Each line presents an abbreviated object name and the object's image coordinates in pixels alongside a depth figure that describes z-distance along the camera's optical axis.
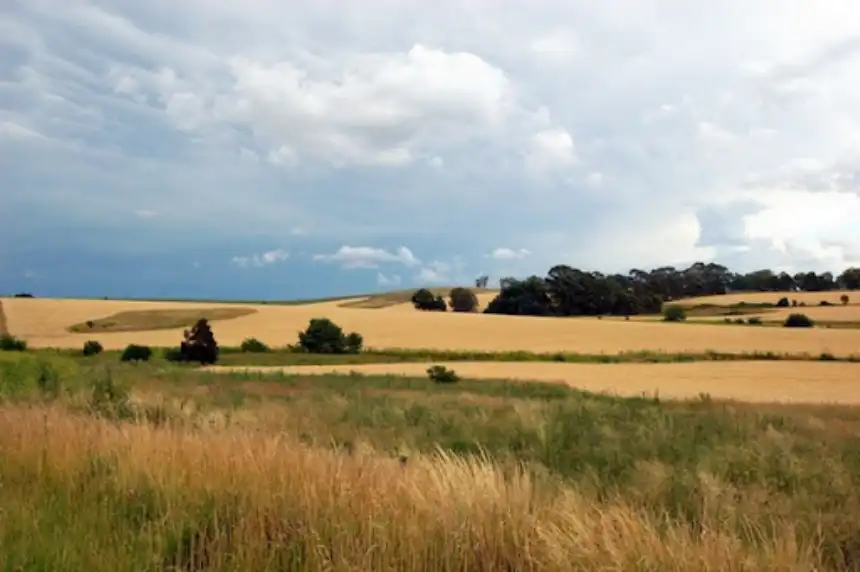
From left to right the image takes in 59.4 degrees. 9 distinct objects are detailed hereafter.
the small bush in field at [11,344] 45.86
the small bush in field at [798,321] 73.75
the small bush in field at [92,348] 52.88
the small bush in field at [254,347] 58.25
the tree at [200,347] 48.56
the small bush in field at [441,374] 35.40
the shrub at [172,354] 50.00
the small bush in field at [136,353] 48.39
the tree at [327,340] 59.16
